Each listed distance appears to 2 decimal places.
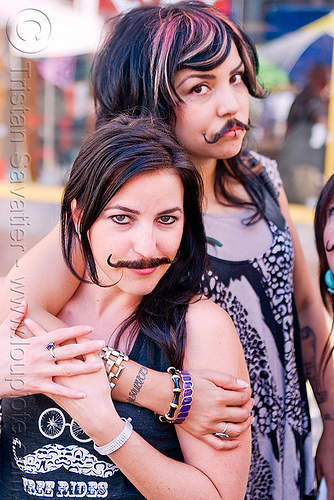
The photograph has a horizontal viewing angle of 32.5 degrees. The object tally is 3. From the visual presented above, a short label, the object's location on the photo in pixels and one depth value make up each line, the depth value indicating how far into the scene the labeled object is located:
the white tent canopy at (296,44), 6.46
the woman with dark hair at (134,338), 1.27
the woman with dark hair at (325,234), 1.54
